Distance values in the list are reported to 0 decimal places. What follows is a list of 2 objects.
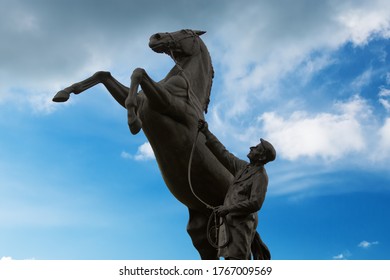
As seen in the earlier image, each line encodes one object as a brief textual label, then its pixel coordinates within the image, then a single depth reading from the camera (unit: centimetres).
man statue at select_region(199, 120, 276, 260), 814
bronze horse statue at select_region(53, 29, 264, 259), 979
